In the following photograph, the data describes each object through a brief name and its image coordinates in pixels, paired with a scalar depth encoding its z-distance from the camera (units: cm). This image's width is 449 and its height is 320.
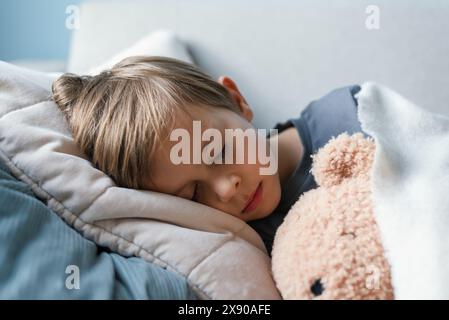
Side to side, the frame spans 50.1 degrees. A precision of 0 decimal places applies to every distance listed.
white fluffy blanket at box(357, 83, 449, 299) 50
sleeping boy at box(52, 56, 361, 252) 65
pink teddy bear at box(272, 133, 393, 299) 49
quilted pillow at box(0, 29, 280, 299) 55
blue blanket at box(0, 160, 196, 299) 49
